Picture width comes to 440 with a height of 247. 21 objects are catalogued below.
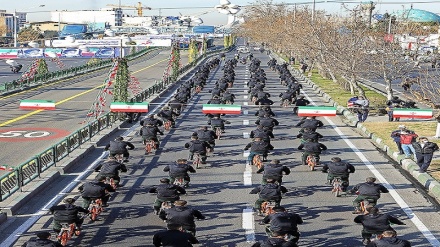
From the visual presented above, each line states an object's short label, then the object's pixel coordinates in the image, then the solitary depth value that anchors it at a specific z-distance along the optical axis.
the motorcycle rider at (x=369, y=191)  13.30
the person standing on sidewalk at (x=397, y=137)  20.35
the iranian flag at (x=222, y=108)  24.48
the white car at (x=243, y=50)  108.29
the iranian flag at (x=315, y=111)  23.69
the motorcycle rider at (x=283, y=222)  10.80
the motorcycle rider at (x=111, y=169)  14.88
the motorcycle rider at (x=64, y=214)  11.41
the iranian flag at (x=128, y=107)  24.48
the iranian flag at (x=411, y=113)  23.34
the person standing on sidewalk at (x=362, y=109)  28.33
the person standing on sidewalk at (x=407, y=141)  19.58
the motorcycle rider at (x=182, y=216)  11.14
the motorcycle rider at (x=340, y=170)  15.30
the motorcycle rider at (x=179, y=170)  15.25
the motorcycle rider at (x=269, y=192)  13.02
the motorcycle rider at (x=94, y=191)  12.98
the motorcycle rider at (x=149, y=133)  20.67
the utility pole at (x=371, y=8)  37.86
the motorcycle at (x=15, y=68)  63.69
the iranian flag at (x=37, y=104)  24.17
